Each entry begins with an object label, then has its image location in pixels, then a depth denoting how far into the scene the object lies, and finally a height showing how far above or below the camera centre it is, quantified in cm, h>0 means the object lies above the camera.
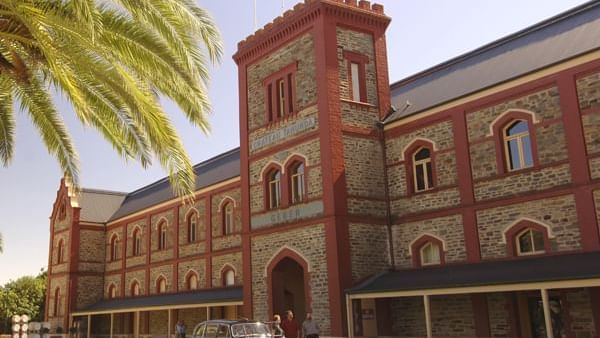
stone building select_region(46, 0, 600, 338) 1756 +457
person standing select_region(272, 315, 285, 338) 1849 -11
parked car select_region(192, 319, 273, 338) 1639 -5
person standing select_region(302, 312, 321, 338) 1795 -14
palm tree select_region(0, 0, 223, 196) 1016 +482
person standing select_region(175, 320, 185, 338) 2875 -3
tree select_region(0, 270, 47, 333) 5360 +320
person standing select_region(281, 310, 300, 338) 1772 -8
